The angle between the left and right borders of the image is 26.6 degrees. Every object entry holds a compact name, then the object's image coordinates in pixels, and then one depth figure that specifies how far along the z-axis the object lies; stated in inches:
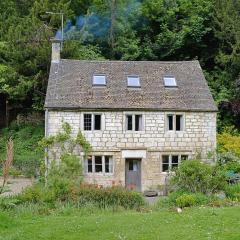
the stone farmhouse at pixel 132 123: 1133.1
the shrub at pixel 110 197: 778.2
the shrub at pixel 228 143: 1325.2
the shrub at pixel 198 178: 869.8
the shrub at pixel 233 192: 853.7
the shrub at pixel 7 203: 718.5
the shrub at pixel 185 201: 773.3
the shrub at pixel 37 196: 762.2
